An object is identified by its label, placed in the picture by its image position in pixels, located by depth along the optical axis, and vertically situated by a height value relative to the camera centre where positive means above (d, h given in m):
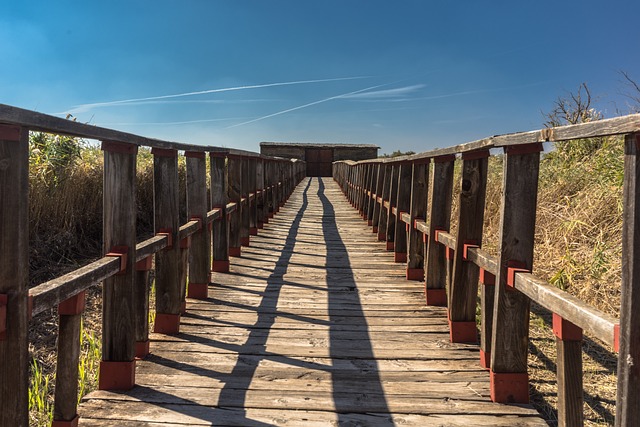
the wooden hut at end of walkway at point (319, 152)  33.03 +2.95
